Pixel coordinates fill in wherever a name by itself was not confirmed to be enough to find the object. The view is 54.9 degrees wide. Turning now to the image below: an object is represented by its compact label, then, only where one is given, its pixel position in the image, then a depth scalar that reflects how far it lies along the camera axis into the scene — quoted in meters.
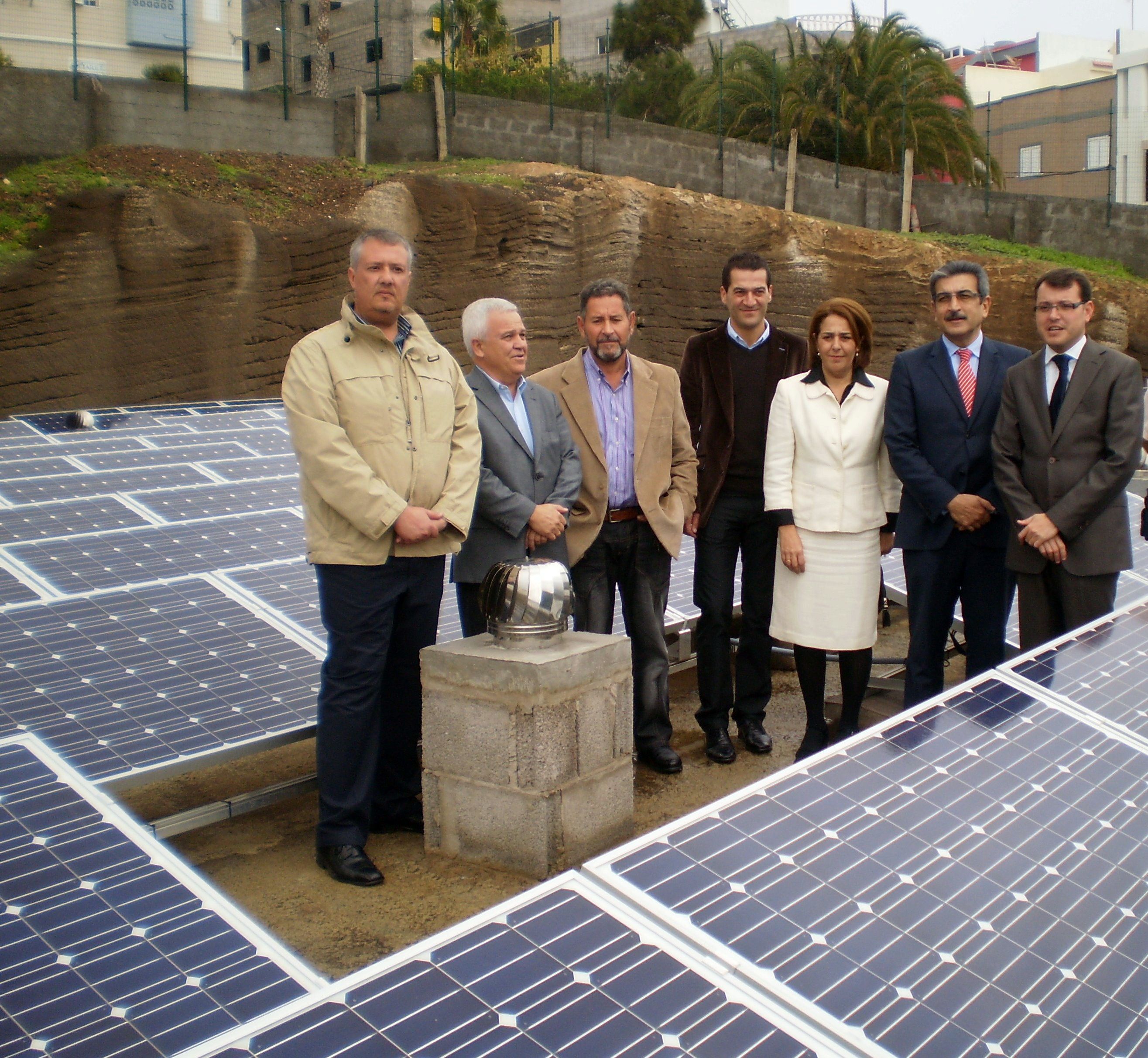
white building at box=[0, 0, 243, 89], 28.48
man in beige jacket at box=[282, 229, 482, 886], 3.65
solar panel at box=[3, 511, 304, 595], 4.96
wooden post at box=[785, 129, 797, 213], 22.89
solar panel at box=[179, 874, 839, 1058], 1.68
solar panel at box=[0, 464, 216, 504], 6.01
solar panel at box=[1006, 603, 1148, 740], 3.26
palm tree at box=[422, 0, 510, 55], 37.84
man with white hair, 4.25
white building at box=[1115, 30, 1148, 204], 29.45
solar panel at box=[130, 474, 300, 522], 5.92
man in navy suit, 4.59
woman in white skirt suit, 4.64
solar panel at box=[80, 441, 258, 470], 6.74
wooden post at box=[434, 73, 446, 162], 19.47
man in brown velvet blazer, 4.95
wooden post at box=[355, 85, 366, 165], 18.41
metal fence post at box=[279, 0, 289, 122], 17.66
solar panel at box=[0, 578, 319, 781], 3.75
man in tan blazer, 4.70
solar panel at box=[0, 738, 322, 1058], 2.09
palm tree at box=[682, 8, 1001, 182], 24.52
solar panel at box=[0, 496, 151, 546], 5.40
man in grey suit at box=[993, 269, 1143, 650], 4.34
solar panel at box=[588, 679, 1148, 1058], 1.86
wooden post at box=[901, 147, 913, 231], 23.80
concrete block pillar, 3.77
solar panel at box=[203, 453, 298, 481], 6.79
